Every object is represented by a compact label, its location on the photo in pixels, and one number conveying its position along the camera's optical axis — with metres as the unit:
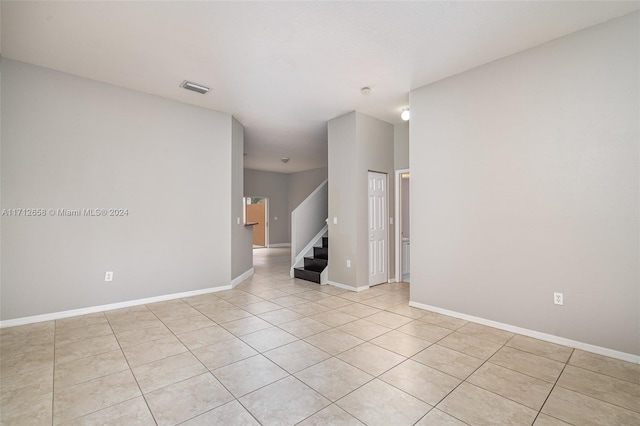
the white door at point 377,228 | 5.14
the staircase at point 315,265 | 5.53
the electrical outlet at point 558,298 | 2.80
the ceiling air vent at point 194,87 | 3.81
